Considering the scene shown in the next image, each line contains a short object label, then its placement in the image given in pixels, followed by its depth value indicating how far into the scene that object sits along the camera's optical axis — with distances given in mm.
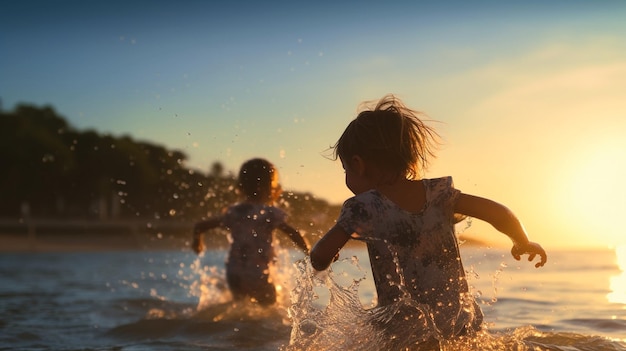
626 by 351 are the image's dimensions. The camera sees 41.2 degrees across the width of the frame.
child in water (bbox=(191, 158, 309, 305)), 6203
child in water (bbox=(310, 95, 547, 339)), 3221
